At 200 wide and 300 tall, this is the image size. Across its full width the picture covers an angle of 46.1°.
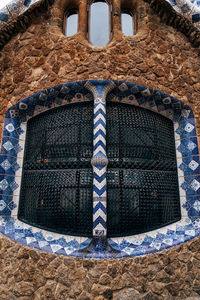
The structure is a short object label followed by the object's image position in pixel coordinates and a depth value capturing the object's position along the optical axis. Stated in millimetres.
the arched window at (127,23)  4492
